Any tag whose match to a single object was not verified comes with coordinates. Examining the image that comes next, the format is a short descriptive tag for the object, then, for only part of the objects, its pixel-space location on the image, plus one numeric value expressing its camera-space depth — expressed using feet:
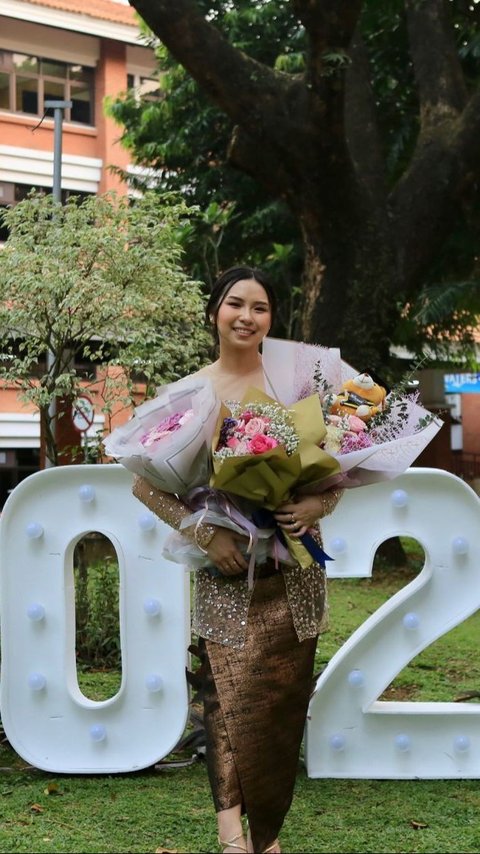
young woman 9.69
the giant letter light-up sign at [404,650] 13.53
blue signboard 79.05
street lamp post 42.29
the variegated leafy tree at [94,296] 20.59
